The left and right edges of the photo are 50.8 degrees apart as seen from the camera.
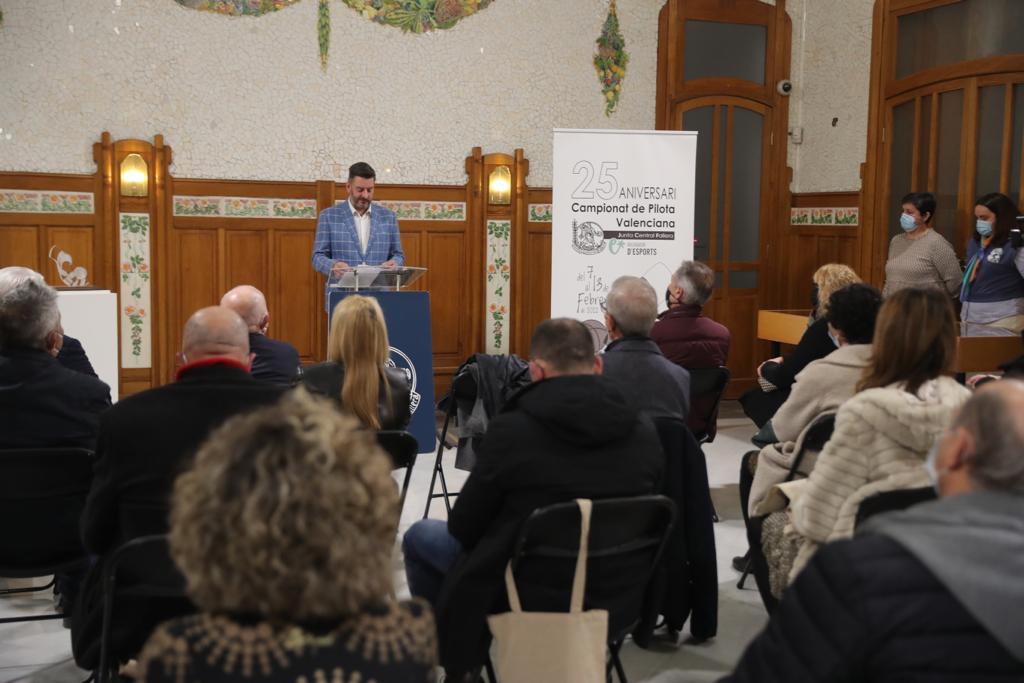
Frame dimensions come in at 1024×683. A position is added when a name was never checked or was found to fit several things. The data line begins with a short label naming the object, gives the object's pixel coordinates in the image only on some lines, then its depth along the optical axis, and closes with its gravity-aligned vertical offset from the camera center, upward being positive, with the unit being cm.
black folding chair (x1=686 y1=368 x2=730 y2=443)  468 -67
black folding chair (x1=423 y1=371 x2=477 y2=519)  449 -61
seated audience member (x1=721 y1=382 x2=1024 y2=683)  133 -43
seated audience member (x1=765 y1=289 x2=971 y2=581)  258 -41
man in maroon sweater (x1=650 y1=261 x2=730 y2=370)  471 -36
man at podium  657 +6
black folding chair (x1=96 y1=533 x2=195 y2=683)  232 -76
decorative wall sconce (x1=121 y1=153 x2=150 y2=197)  728 +43
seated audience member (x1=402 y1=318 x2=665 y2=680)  253 -52
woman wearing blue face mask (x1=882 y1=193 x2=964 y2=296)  708 -3
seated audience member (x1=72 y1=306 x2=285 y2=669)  236 -44
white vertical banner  697 +22
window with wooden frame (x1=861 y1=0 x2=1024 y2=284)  707 +95
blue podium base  579 -54
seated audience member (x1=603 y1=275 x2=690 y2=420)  344 -37
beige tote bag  252 -93
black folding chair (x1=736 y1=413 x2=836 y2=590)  329 -59
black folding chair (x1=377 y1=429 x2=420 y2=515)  342 -65
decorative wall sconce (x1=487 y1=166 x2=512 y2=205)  813 +43
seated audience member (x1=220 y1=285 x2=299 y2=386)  390 -39
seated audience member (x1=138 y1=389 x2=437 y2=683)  131 -39
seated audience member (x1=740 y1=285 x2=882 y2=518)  336 -40
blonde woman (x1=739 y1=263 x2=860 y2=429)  422 -45
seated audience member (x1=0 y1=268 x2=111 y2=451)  308 -43
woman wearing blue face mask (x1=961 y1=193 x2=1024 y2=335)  647 -14
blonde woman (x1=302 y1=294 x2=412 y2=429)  367 -45
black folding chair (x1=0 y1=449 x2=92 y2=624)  296 -76
